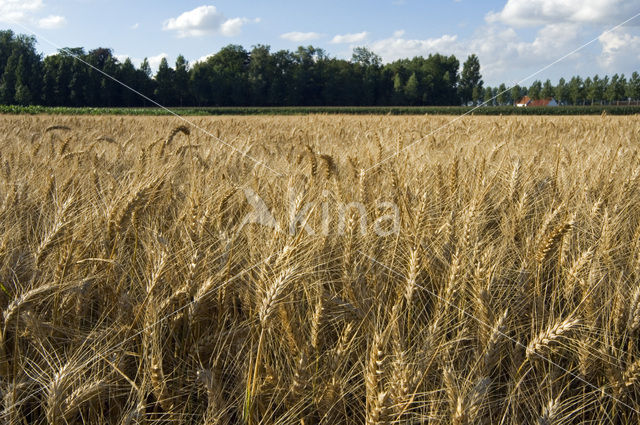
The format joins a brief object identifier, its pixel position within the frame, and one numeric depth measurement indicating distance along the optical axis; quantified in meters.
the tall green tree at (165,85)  60.79
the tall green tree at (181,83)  64.38
